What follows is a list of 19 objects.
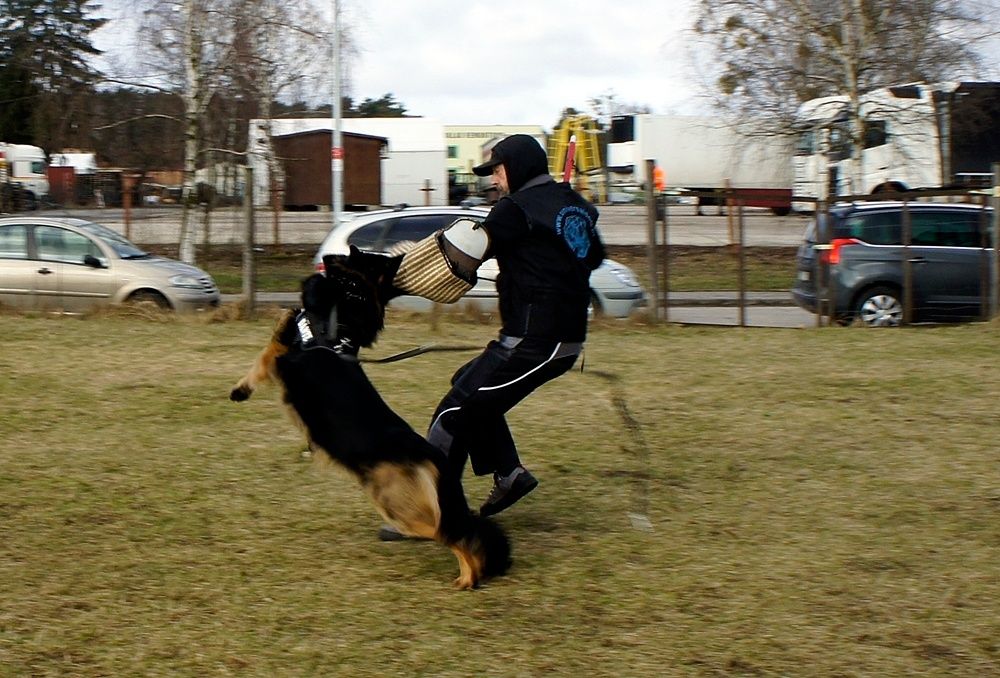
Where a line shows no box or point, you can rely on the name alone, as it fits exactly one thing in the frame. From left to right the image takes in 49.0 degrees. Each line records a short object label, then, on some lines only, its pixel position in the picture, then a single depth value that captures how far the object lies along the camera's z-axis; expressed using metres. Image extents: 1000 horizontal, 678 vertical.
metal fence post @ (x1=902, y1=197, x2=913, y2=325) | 12.66
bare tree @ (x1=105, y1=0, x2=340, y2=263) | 19.25
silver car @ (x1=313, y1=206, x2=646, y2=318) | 12.02
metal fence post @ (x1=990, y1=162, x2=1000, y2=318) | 12.41
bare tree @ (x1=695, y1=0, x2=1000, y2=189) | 21.11
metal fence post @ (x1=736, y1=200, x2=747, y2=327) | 12.80
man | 4.23
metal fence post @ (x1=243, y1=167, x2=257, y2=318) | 11.91
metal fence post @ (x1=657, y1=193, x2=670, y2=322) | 12.27
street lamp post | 22.78
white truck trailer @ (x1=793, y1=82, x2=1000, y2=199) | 21.77
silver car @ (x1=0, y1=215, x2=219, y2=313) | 12.59
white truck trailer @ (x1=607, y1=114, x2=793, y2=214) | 32.65
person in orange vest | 12.64
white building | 30.84
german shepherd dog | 3.99
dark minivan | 12.81
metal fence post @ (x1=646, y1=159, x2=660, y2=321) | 12.12
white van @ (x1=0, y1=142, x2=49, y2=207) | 18.16
